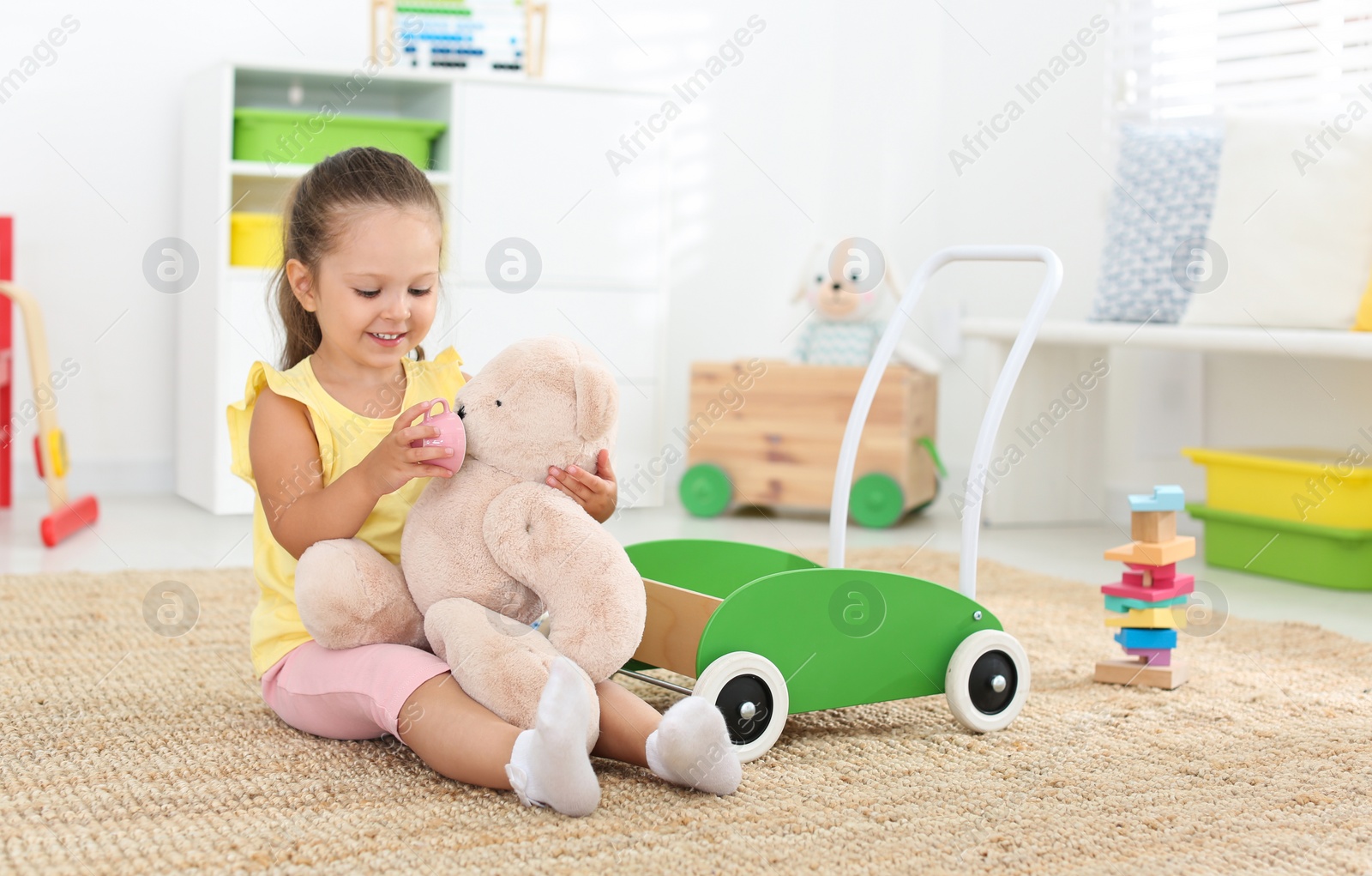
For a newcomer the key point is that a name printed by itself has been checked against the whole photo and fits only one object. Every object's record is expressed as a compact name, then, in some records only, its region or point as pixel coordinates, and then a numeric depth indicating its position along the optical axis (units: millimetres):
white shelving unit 2285
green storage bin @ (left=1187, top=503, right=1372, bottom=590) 1886
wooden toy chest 2369
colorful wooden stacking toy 1277
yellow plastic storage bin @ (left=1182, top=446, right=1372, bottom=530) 1882
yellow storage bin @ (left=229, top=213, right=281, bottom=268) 2277
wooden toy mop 2016
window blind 2162
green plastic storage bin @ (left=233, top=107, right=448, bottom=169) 2271
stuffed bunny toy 2455
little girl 921
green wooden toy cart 1005
